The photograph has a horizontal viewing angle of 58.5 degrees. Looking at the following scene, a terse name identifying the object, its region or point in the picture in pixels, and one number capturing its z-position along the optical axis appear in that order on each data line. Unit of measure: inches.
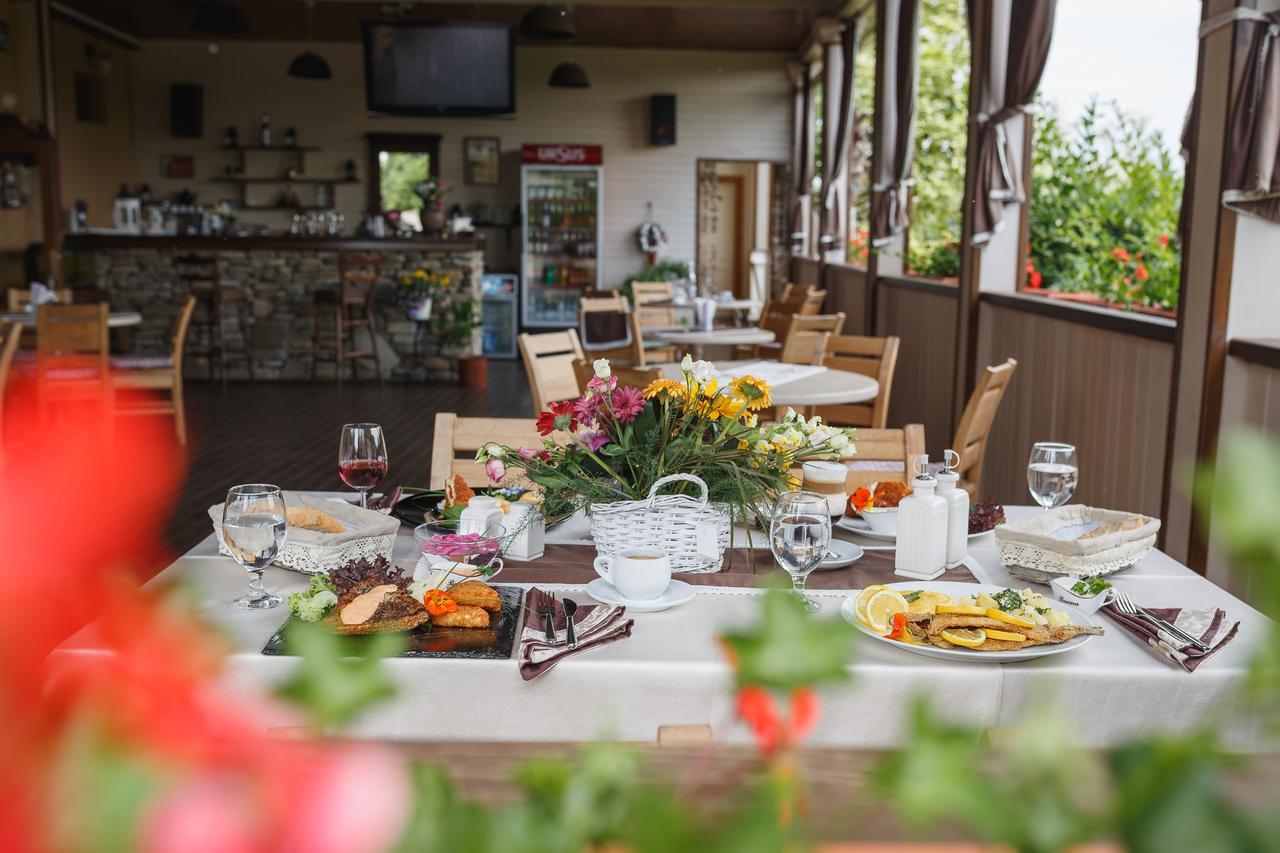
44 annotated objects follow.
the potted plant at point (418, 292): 394.9
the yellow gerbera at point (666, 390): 79.7
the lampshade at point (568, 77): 438.0
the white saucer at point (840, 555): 81.4
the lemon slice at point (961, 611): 65.2
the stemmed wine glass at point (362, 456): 88.8
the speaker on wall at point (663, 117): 527.5
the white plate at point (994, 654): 61.9
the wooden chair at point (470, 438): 113.0
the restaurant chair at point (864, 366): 194.9
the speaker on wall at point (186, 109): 516.4
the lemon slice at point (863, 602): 66.7
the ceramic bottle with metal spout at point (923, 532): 76.9
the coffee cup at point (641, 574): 70.5
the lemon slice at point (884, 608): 66.4
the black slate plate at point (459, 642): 62.7
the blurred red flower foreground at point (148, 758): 11.9
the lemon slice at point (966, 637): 63.0
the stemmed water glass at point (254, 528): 68.6
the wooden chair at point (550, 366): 179.3
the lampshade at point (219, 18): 353.7
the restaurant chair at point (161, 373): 279.3
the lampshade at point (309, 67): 417.1
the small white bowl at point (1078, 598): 70.1
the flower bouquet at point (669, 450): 78.4
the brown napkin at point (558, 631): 61.2
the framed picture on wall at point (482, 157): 528.1
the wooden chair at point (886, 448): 111.9
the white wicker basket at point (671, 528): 77.1
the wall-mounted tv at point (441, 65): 400.5
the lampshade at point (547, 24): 357.7
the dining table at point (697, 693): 60.8
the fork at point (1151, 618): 63.3
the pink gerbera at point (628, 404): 79.0
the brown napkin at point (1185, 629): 61.8
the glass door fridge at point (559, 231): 516.4
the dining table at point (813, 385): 163.2
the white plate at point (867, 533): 88.7
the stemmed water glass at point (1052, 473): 87.6
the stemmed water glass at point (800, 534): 68.4
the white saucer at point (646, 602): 70.1
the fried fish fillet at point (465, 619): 66.8
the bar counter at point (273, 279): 395.9
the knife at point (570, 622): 63.2
